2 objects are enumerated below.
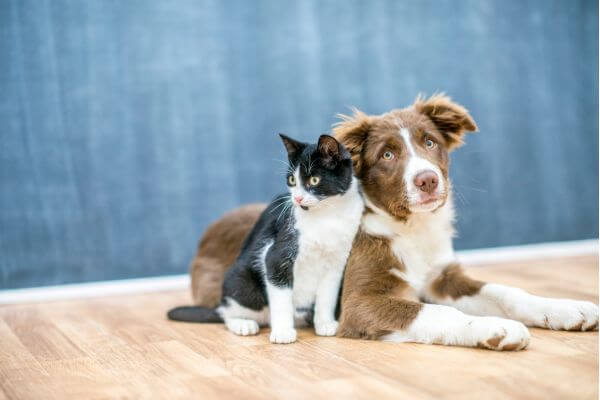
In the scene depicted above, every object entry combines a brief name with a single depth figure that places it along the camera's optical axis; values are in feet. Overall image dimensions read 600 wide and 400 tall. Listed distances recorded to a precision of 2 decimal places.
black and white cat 6.59
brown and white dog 6.32
